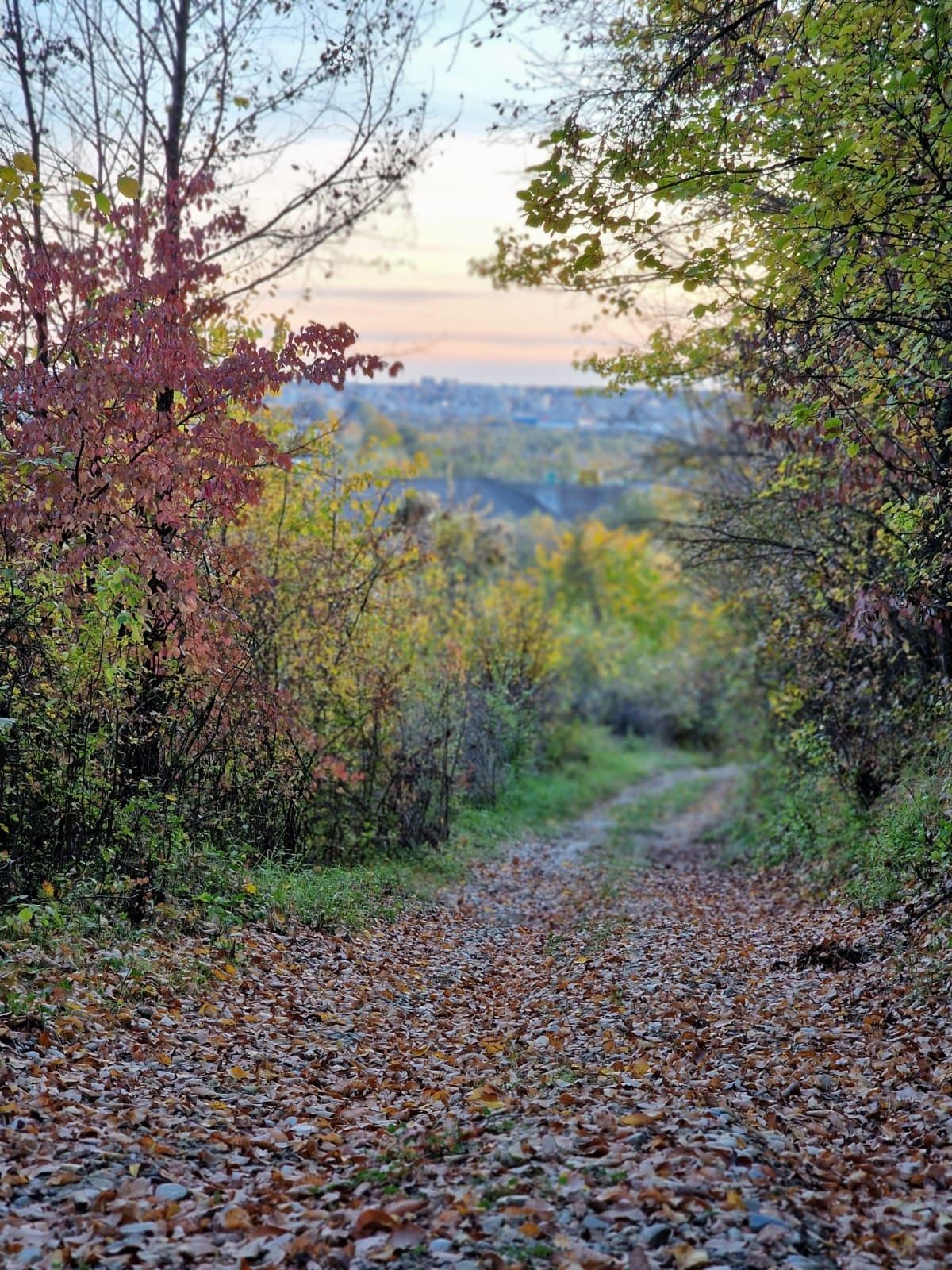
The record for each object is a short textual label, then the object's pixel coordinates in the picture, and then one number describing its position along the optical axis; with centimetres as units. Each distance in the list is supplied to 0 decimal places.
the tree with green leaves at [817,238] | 707
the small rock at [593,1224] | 449
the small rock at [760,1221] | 445
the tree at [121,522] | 798
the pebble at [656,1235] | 437
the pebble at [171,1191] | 500
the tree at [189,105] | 1062
